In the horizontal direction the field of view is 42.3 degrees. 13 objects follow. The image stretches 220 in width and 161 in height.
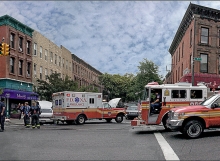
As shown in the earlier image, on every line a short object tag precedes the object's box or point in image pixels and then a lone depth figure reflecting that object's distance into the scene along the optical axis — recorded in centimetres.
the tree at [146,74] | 5103
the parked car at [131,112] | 2947
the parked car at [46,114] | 2259
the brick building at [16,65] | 3203
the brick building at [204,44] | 3081
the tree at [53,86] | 3484
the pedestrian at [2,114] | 1566
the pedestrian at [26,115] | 1922
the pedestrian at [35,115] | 1784
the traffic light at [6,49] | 2037
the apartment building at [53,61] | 3900
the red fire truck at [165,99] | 1448
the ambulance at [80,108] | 2170
